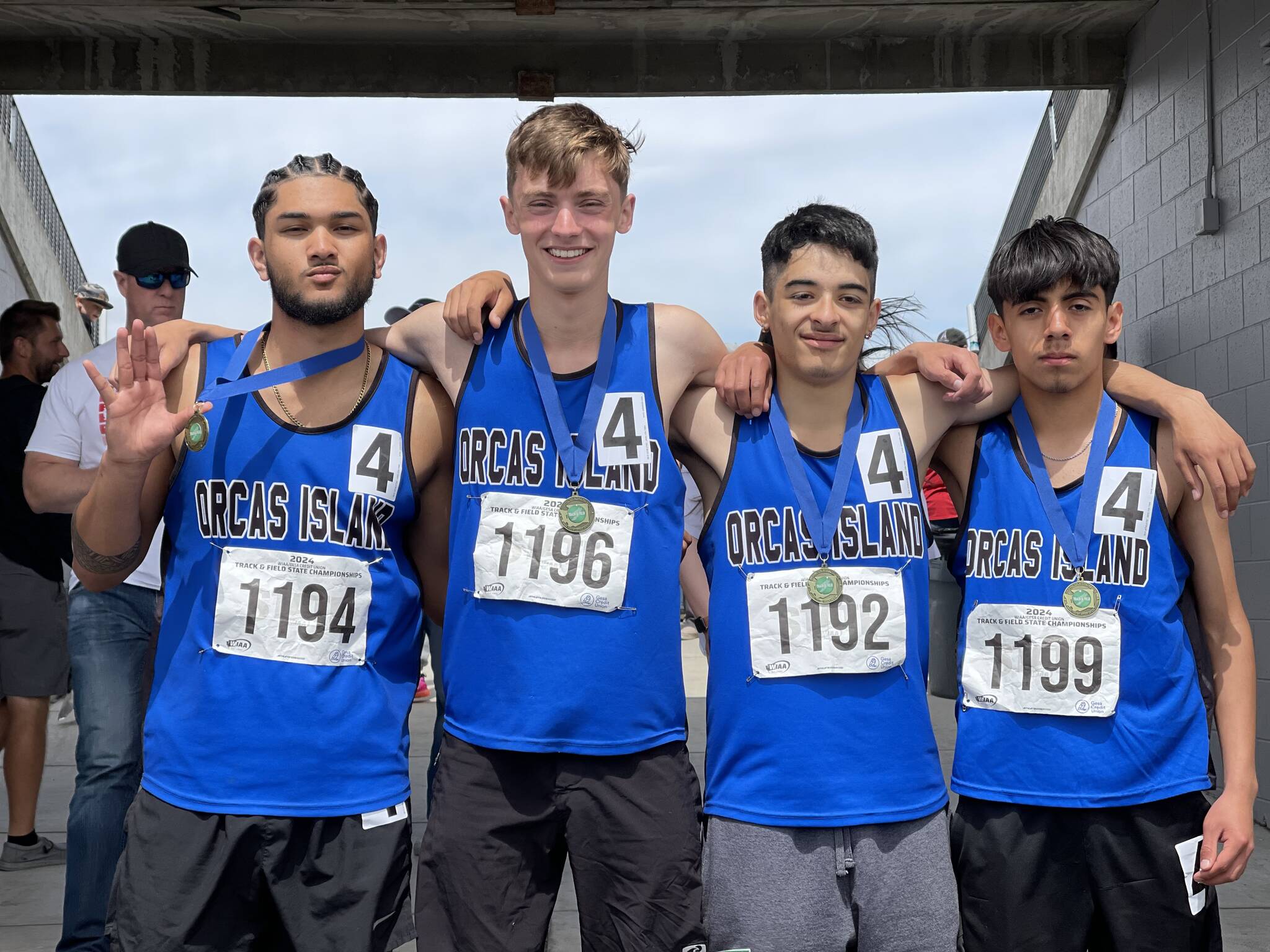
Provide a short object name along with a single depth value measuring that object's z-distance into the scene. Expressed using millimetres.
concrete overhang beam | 7008
